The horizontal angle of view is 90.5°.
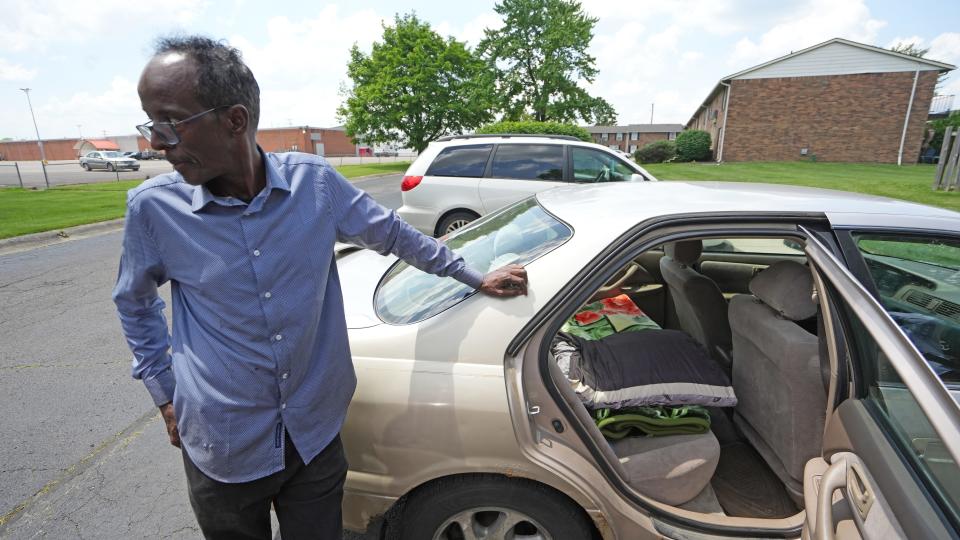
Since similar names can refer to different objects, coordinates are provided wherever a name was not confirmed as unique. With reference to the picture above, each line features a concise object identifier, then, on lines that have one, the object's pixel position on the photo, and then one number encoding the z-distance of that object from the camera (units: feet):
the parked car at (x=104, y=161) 110.42
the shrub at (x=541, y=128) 75.97
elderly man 3.87
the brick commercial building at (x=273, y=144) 211.20
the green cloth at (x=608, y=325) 8.66
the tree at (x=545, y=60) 116.88
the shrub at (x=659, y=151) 100.22
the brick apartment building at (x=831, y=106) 86.28
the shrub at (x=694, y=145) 99.45
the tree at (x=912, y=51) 153.15
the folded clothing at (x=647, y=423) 6.51
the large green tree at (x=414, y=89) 104.88
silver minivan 23.34
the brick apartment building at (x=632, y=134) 230.48
